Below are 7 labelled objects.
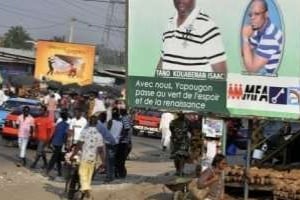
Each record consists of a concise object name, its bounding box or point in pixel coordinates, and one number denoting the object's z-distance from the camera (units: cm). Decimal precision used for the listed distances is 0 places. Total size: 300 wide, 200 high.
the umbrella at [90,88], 5191
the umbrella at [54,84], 5364
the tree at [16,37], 13842
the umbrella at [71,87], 5320
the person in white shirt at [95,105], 2788
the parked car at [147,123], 3622
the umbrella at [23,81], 5582
